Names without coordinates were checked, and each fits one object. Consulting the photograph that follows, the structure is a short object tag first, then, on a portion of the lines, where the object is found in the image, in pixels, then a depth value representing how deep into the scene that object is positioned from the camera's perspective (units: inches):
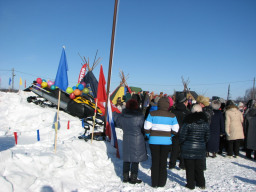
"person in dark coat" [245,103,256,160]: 228.5
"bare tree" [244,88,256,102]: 2880.2
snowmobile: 397.7
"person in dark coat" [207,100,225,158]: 207.0
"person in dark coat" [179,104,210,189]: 135.6
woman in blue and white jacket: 138.2
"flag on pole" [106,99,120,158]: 204.7
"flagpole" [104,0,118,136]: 233.1
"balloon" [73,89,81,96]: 413.6
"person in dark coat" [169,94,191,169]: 183.2
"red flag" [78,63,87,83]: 627.6
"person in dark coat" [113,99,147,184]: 143.8
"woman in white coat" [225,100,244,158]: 227.0
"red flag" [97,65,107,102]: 222.1
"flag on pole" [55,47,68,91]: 197.0
